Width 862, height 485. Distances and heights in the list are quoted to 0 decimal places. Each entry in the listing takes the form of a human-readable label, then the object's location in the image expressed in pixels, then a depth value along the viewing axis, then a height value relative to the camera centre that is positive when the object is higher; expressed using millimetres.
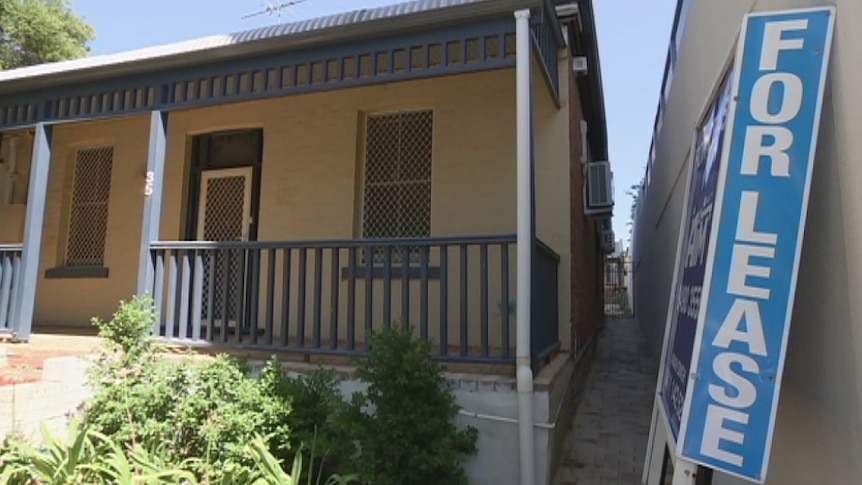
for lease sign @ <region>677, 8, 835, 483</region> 1573 +158
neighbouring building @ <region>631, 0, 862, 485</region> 1456 -51
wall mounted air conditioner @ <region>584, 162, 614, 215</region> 6623 +1329
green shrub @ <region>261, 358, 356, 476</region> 3117 -820
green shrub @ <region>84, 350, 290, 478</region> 3205 -822
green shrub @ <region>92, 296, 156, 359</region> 3568 -349
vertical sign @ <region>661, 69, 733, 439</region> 1993 +182
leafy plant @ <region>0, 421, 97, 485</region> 2906 -1055
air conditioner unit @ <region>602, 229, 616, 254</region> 13352 +1322
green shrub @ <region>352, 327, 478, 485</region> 3016 -806
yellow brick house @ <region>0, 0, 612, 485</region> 3873 +1143
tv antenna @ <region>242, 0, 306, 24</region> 10188 +5407
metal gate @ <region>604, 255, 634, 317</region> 23078 +126
